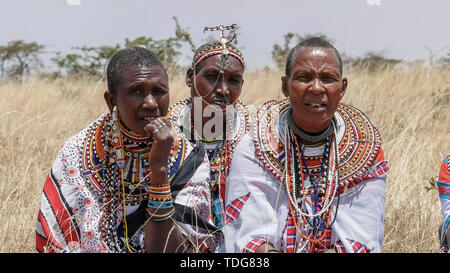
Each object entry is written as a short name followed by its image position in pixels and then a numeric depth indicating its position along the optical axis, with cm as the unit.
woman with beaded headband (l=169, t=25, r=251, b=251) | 415
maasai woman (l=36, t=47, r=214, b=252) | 329
